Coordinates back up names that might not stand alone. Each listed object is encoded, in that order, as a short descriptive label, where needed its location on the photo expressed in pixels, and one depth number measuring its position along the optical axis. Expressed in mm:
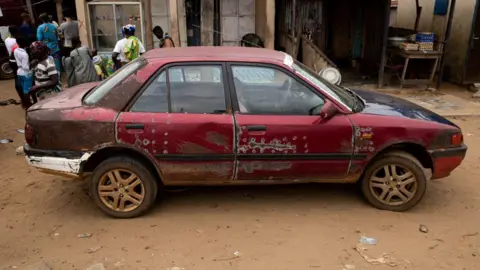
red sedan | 3910
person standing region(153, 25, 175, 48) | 7625
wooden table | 9398
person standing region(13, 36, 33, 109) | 7362
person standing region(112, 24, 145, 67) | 7273
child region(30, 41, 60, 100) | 6473
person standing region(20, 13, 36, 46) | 10859
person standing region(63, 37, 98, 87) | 6742
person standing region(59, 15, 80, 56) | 10055
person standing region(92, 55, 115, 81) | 7481
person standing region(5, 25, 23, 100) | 7703
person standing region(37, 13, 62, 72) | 9180
